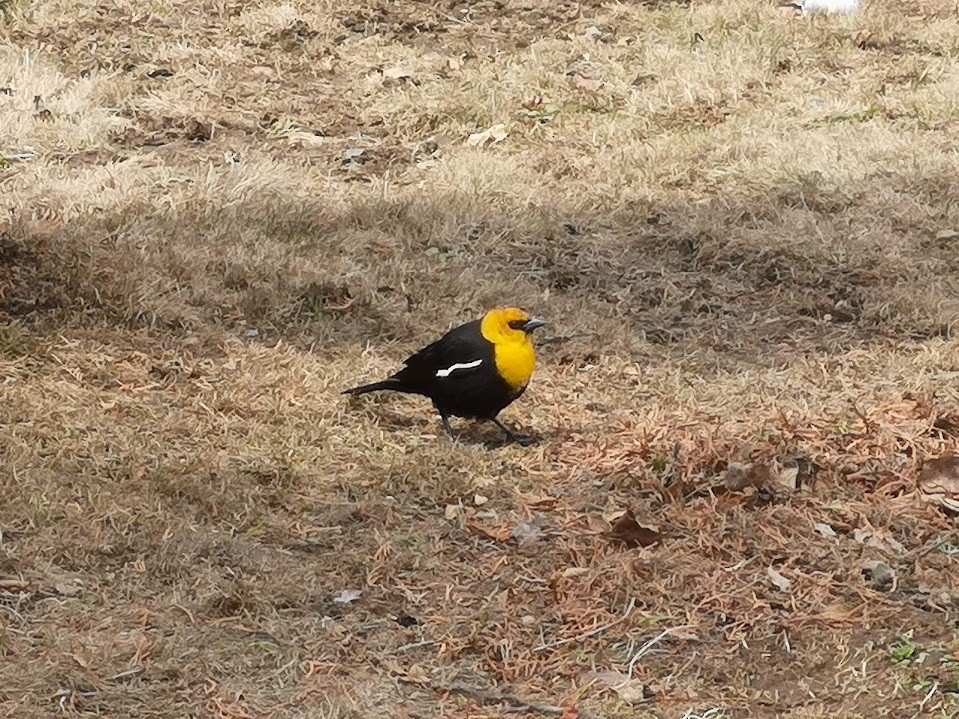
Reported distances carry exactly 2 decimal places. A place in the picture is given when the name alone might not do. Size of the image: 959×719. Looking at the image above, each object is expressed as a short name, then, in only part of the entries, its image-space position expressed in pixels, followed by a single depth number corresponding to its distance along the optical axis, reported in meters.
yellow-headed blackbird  5.43
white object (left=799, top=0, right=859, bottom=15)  11.38
